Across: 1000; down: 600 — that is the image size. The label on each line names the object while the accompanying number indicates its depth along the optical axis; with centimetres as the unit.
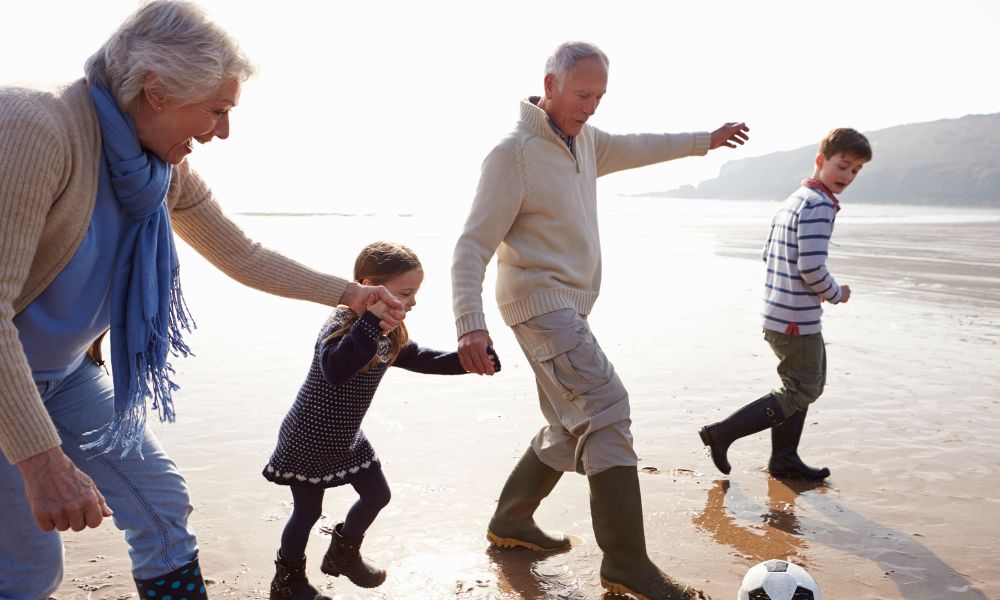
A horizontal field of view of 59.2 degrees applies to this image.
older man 344
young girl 325
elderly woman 196
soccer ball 312
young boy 483
